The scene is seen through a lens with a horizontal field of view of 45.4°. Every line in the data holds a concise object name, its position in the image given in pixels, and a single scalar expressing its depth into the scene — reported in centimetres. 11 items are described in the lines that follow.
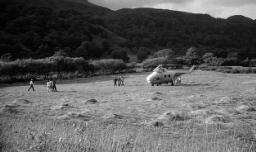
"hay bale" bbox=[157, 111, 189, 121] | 1825
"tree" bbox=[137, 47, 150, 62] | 16269
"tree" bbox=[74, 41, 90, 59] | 14362
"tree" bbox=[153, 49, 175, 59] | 14764
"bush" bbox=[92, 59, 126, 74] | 9269
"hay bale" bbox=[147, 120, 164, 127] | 1647
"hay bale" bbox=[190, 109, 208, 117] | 2035
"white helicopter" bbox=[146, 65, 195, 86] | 4916
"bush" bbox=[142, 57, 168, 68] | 10779
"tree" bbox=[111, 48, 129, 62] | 14988
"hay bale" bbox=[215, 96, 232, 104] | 2718
